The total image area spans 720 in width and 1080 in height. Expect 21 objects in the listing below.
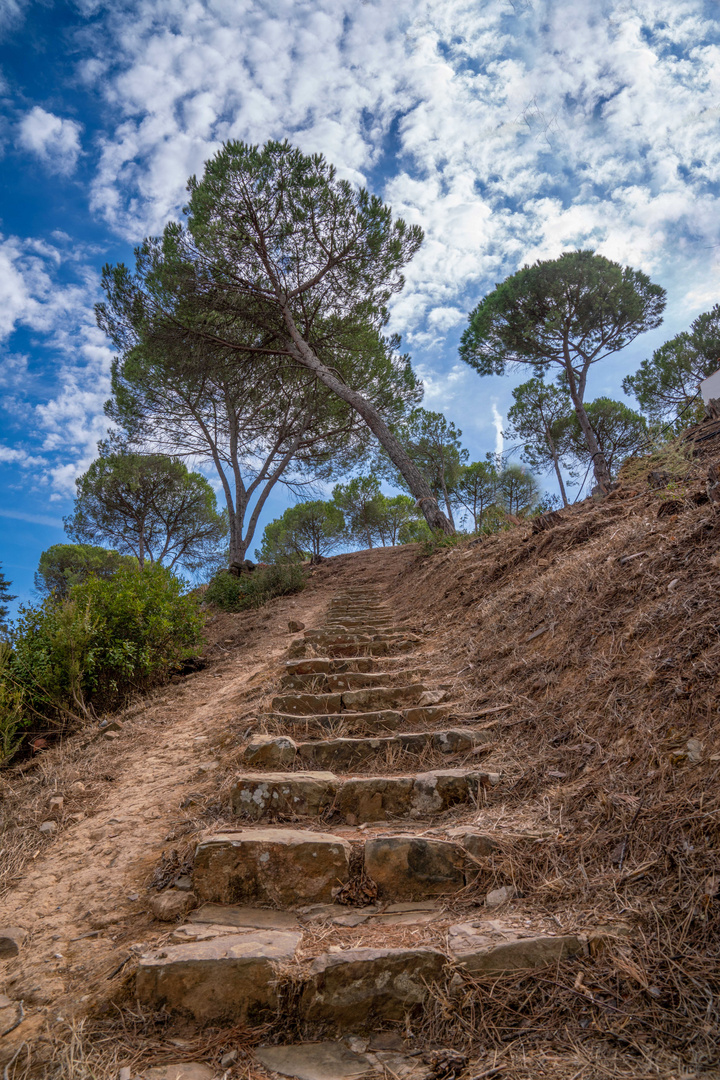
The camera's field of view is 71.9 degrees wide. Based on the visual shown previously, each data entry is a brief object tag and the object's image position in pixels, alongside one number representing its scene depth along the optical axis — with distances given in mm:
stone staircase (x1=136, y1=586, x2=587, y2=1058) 1420
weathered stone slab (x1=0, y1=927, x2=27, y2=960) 1668
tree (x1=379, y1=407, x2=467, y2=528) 20094
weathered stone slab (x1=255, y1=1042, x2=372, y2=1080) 1241
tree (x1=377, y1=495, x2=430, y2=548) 23750
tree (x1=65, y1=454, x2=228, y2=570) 17297
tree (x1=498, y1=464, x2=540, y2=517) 20984
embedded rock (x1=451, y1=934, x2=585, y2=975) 1384
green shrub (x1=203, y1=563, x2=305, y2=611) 9906
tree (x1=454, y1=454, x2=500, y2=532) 22344
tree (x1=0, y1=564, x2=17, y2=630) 16875
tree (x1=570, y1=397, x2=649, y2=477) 17734
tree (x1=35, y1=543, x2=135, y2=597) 18828
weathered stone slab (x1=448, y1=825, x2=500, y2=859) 1845
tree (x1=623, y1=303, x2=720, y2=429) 15758
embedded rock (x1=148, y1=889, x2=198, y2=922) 1792
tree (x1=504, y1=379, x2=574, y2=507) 18297
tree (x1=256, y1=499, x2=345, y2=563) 22219
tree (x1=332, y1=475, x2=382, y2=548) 23688
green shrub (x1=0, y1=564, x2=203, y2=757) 3854
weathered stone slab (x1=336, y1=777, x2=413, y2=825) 2289
